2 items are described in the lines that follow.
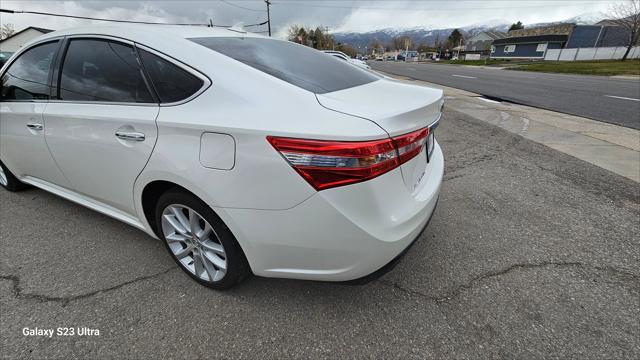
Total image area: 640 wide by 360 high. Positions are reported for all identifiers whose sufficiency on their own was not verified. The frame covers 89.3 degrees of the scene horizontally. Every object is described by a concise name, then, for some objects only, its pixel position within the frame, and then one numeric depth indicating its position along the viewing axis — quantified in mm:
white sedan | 1500
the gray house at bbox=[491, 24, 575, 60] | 59094
